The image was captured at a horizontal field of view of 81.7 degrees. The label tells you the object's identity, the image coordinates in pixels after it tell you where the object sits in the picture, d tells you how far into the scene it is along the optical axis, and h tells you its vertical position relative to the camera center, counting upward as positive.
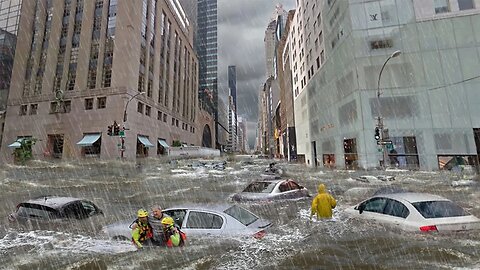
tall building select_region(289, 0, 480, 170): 28.12 +8.03
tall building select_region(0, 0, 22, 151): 55.56 +24.20
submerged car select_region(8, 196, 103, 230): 7.85 -1.29
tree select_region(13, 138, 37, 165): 35.91 +2.75
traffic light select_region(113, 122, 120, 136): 22.97 +3.14
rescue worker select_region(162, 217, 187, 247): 5.57 -1.36
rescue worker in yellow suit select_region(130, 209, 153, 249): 5.67 -1.33
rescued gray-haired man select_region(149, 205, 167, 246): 5.67 -1.24
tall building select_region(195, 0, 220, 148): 155.38 +65.21
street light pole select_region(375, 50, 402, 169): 20.82 +1.79
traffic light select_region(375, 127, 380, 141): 21.07 +1.90
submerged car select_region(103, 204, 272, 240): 6.23 -1.35
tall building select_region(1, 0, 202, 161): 40.22 +14.09
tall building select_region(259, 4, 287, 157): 112.36 +28.70
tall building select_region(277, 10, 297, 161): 77.25 +19.66
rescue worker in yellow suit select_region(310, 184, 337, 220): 8.31 -1.34
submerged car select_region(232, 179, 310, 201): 11.33 -1.24
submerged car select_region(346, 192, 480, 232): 6.45 -1.41
